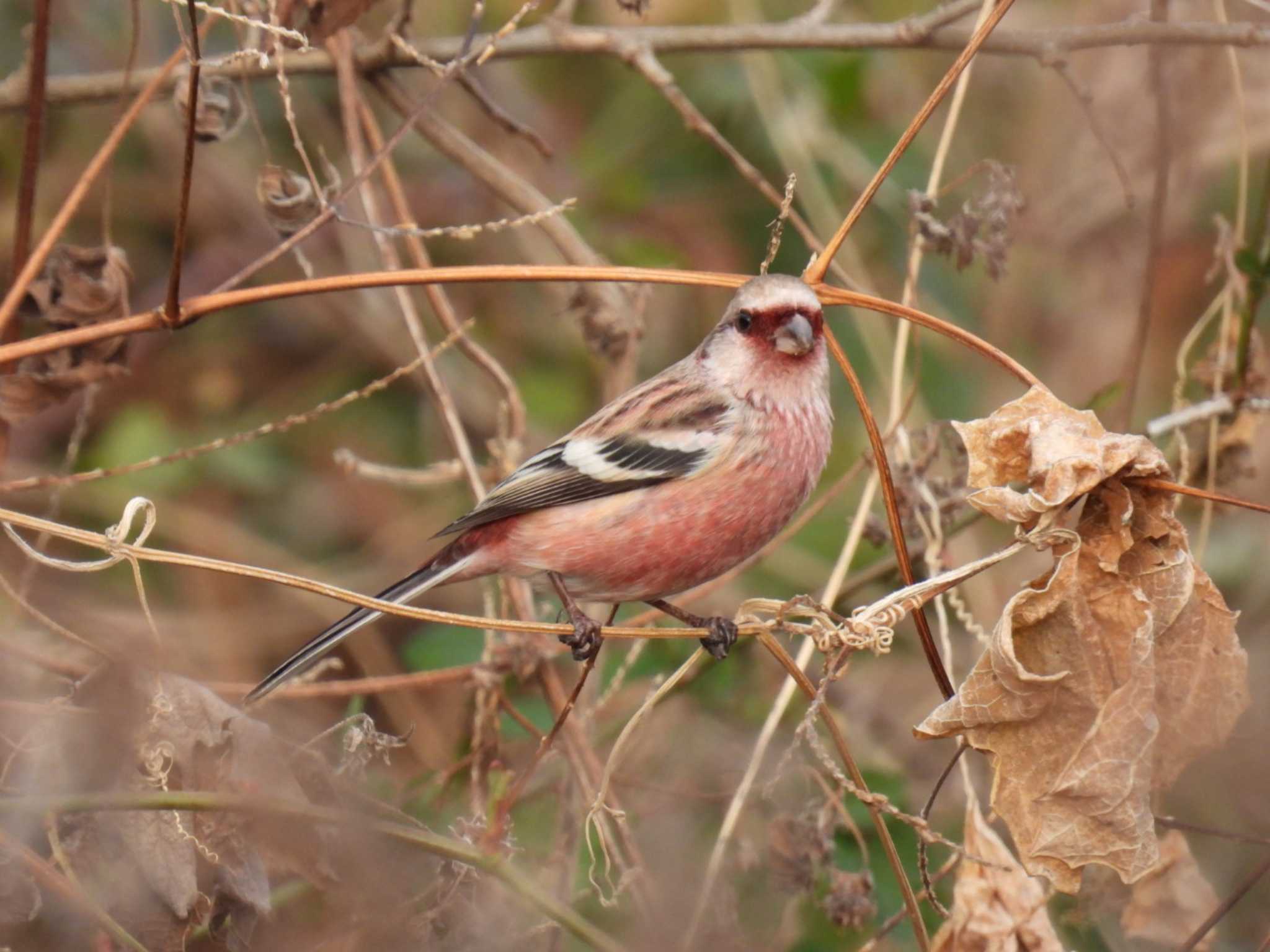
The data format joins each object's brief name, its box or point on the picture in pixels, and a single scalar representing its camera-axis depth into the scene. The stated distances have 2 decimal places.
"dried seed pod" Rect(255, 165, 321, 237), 7.10
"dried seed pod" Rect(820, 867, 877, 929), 7.28
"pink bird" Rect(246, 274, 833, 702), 7.75
